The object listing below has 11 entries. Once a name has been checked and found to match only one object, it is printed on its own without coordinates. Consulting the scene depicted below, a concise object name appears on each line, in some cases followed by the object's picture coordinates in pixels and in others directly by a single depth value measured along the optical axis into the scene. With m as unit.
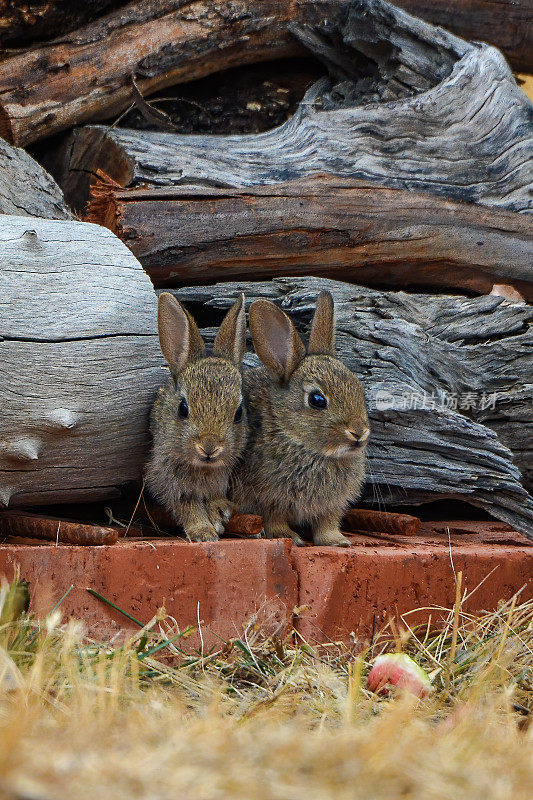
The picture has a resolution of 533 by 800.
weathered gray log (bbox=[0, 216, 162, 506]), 7.96
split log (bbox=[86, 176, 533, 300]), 9.96
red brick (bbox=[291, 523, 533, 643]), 8.02
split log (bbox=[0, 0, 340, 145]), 10.90
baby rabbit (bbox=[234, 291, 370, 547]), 8.67
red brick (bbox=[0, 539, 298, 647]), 7.46
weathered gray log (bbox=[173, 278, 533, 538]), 9.65
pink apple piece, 6.57
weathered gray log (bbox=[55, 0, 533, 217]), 11.18
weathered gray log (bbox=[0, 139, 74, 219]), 9.96
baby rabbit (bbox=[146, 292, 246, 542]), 8.27
